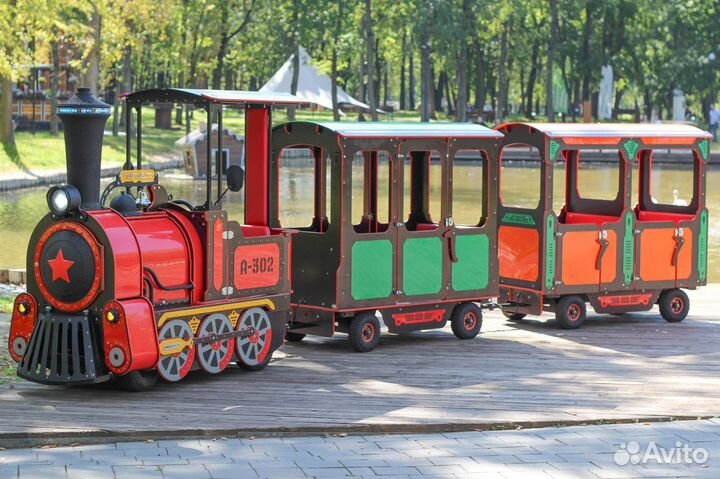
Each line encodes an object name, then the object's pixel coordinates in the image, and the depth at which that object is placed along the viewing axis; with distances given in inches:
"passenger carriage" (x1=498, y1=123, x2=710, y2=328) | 531.5
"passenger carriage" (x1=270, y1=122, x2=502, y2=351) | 465.1
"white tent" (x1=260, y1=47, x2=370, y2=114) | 2647.6
